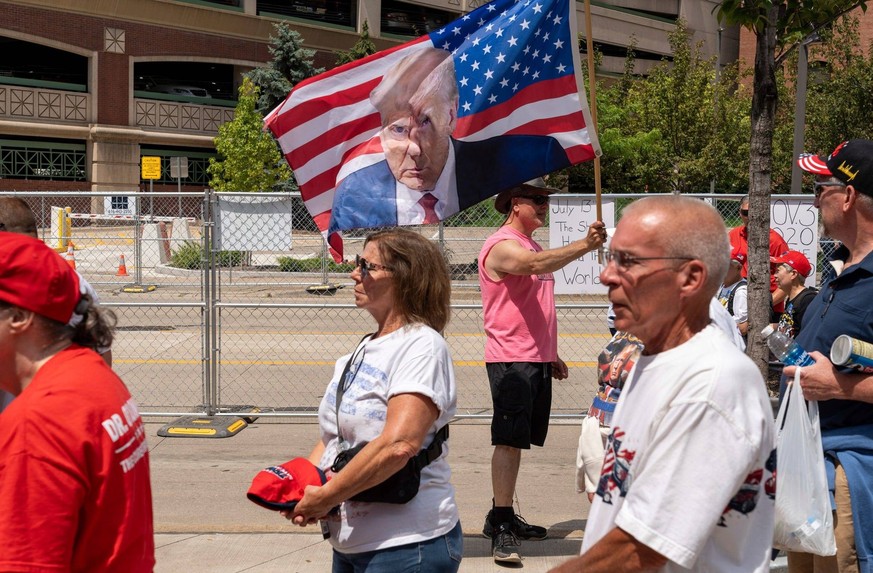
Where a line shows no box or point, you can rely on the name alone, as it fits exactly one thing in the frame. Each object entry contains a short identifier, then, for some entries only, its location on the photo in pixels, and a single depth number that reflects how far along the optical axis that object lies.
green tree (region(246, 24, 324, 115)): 37.88
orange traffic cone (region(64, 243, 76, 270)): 13.01
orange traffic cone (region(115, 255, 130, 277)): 14.77
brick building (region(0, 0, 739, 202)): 38.22
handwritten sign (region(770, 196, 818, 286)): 9.34
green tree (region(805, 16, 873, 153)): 23.92
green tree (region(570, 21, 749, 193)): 29.73
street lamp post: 15.38
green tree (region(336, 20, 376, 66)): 38.28
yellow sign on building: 33.24
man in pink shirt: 5.71
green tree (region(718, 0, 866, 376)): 6.48
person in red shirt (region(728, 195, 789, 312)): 7.29
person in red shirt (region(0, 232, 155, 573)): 2.18
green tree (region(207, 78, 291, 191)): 30.47
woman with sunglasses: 3.27
